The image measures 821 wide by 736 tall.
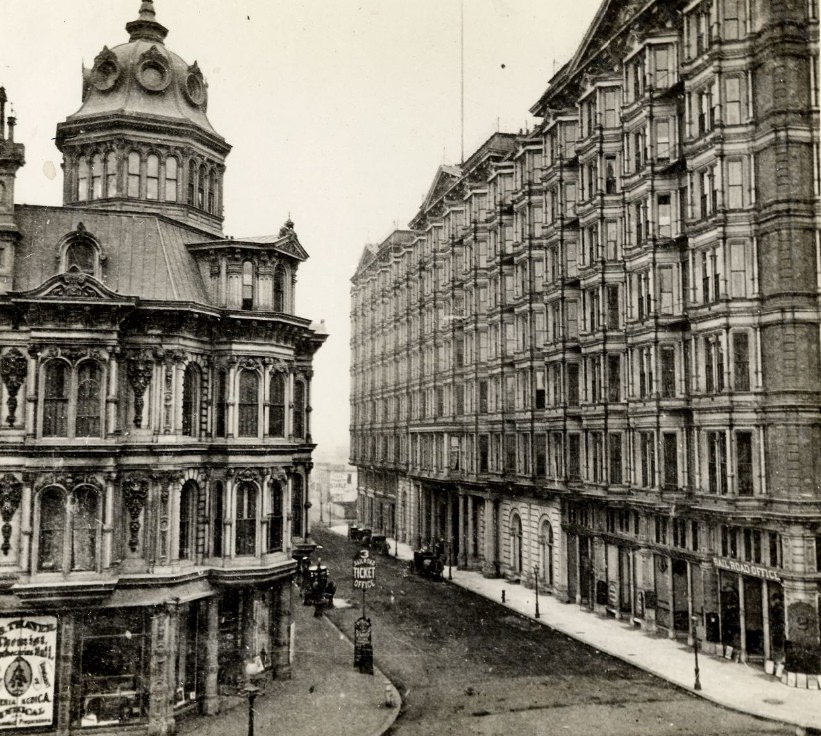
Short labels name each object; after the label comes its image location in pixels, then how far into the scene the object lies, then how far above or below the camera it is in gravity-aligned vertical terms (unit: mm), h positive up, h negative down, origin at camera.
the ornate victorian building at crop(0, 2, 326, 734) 25531 -654
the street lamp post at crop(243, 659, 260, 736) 22078 -6810
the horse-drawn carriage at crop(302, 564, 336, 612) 44406 -8144
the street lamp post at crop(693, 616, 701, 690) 29769 -8702
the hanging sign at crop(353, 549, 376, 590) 34875 -5523
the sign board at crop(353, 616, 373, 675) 32281 -8086
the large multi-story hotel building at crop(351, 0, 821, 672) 32906 +5093
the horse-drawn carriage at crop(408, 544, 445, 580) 54594 -8252
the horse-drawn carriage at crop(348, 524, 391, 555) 68625 -8787
